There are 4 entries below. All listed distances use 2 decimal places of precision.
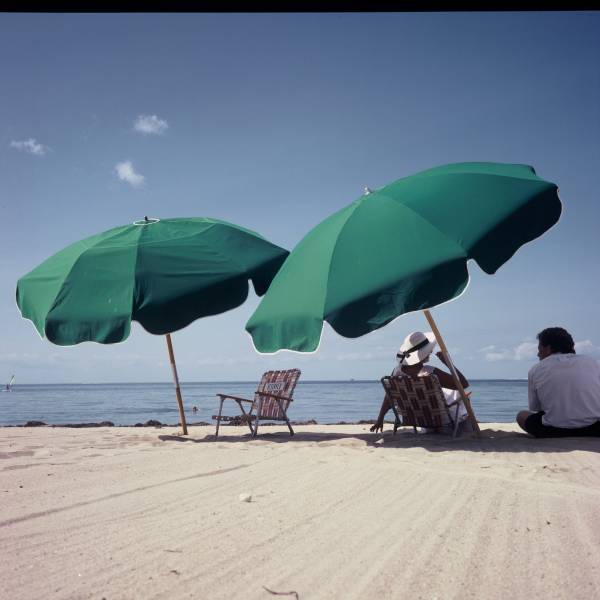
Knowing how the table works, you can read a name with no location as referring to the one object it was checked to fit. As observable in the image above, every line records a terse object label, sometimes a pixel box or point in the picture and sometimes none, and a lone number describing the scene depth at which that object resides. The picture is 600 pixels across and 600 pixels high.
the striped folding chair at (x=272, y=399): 6.94
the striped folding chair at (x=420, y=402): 5.58
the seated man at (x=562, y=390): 5.25
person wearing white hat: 5.97
